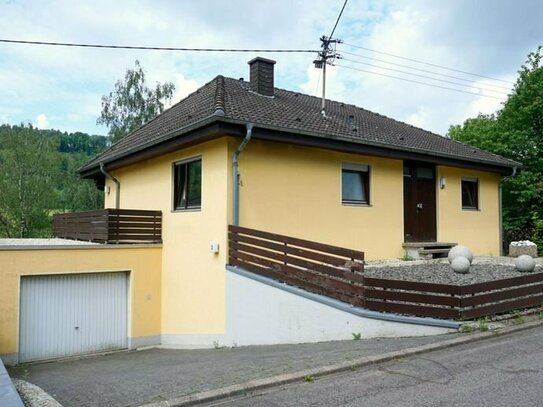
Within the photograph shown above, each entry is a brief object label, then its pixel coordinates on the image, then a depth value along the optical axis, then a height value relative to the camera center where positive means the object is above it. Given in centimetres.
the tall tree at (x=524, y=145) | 1814 +304
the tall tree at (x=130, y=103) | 2777 +680
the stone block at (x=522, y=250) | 1342 -99
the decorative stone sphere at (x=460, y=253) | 1007 -82
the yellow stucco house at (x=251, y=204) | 888 +26
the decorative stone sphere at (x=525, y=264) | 923 -97
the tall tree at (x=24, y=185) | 2678 +170
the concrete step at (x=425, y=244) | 1196 -75
